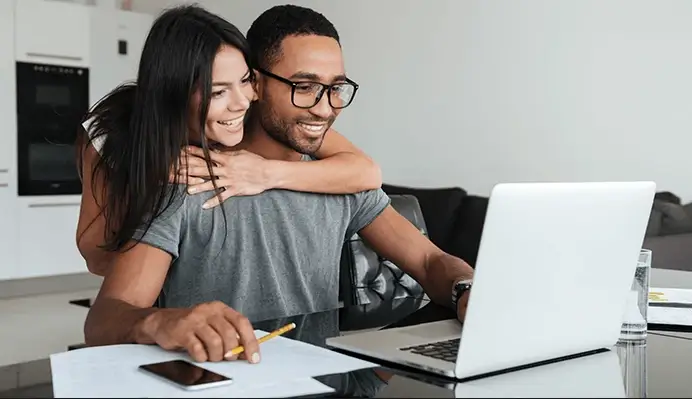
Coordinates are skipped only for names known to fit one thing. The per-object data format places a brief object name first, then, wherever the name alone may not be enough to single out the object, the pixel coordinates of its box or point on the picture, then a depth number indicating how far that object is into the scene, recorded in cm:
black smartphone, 93
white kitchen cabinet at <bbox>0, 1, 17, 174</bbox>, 529
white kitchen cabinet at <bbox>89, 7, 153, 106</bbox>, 582
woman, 143
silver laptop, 98
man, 159
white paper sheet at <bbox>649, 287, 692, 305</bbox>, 167
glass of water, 133
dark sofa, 332
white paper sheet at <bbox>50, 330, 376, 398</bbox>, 92
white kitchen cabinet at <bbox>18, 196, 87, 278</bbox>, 547
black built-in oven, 541
